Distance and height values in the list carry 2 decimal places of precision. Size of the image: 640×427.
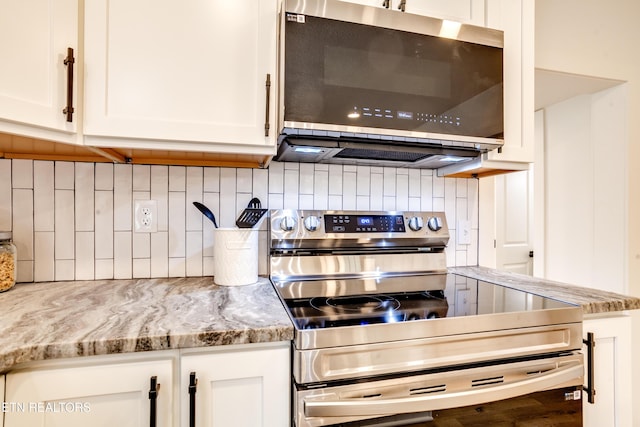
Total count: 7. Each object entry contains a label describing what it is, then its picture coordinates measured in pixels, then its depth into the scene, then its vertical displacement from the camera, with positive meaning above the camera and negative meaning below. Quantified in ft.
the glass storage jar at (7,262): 3.44 -0.50
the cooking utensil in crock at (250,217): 3.86 -0.01
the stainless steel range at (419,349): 2.50 -1.14
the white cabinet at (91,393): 2.18 -1.25
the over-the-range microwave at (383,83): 3.32 +1.48
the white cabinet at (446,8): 3.87 +2.59
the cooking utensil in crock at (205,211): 4.01 +0.06
